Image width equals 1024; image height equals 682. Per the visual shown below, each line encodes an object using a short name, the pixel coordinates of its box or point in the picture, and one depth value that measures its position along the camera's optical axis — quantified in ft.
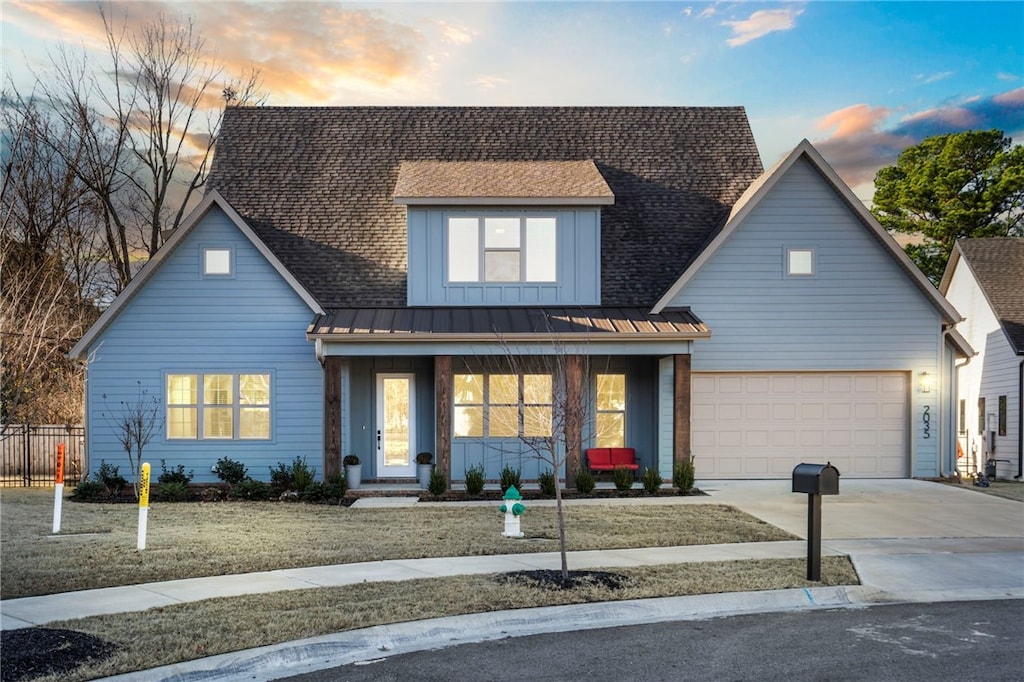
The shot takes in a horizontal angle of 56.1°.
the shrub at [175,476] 64.28
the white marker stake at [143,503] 39.17
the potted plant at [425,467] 64.08
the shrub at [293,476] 60.59
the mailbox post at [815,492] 35.35
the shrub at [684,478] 61.82
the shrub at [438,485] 59.82
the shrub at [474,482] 60.29
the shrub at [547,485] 60.83
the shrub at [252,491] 60.80
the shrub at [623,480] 62.34
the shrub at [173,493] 60.44
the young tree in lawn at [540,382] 60.85
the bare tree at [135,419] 64.59
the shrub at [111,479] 63.10
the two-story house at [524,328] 65.16
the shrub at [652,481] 61.77
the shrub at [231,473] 64.03
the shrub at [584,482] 61.41
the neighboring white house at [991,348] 85.76
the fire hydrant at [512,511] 43.08
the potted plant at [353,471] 63.46
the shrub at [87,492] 61.62
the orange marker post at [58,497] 45.80
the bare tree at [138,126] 111.65
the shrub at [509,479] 62.28
